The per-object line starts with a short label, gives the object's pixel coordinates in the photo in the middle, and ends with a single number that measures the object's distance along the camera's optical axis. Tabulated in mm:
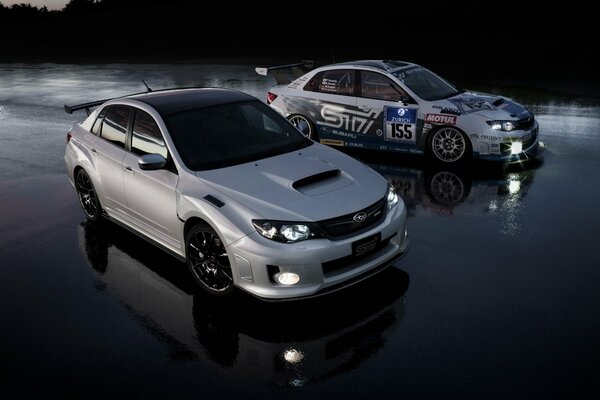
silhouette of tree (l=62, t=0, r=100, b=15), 80375
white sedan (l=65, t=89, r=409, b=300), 4945
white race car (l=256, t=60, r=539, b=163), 9094
